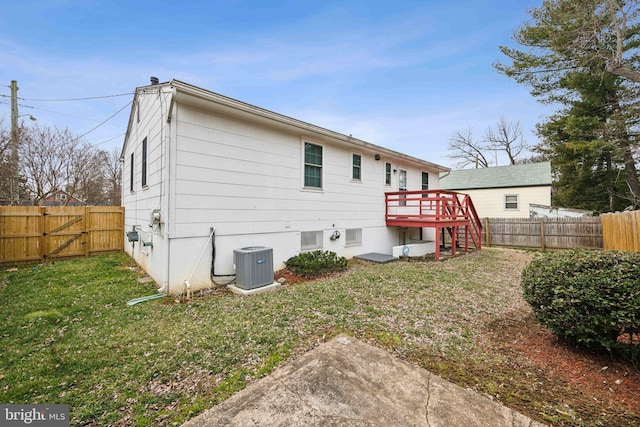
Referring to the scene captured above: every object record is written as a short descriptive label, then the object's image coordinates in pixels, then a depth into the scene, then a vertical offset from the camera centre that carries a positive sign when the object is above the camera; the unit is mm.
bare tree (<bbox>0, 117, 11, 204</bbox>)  11812 +2711
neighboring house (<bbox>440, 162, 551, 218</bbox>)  16688 +1748
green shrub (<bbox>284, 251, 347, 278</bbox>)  6661 -1268
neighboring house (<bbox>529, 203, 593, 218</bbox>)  15938 +176
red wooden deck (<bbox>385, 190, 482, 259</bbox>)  9119 -53
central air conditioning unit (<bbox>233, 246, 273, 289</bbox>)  5453 -1090
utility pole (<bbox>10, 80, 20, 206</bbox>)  11875 +3489
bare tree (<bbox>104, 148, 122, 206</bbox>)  23297 +3311
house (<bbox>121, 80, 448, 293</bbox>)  5270 +779
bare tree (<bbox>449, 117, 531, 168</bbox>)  27659 +7584
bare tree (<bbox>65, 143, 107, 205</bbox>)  16359 +2878
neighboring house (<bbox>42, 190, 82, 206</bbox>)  16044 +1152
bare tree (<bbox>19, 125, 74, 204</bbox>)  14477 +3306
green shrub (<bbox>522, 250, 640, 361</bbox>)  2498 -855
